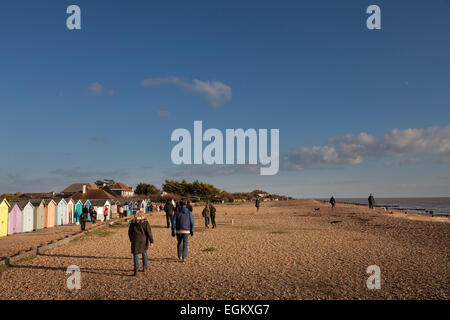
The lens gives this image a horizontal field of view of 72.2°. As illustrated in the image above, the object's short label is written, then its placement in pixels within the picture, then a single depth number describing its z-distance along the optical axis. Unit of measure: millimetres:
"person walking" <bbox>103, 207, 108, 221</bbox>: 33781
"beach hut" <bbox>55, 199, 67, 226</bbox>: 30109
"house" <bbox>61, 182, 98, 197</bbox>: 82000
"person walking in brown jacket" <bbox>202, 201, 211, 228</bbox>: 23480
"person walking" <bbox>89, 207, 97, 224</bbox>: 29641
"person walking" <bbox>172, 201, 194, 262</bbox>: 10630
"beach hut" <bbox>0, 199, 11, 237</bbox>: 21234
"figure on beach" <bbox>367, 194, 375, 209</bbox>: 42703
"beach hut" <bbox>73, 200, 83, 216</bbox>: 34531
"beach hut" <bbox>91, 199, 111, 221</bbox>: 35866
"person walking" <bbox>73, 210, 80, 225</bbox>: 33047
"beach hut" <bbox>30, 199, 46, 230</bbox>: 26067
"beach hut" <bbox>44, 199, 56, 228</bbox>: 28000
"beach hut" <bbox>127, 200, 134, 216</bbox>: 47972
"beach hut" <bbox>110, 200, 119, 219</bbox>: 42338
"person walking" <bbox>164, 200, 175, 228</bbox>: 22427
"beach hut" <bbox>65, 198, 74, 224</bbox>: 32444
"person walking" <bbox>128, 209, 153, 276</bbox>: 9102
